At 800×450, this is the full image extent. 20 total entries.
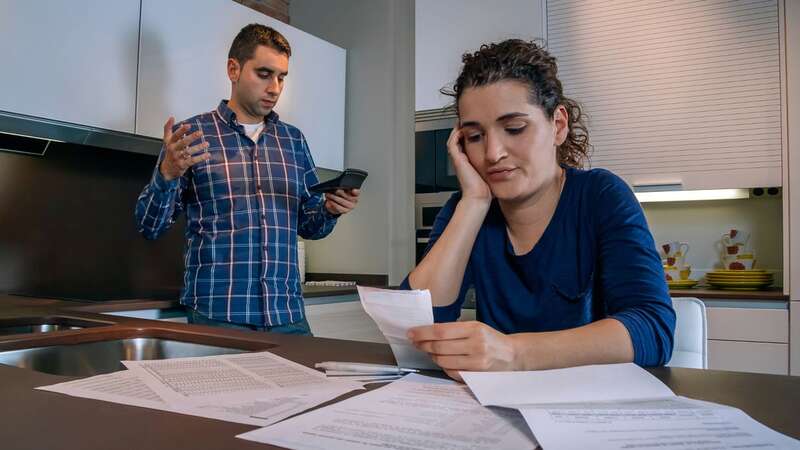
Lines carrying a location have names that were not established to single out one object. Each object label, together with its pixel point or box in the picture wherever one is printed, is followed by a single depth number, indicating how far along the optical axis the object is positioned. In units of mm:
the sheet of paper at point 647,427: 533
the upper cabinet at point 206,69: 2256
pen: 856
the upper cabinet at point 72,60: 1871
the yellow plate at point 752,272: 2582
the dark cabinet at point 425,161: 3201
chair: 1110
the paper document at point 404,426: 543
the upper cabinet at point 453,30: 3033
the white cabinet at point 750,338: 2391
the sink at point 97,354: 1073
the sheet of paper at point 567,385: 668
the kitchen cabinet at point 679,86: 2547
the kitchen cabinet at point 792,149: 2428
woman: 1117
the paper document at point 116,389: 695
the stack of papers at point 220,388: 660
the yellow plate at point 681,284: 2746
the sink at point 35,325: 1451
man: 1958
